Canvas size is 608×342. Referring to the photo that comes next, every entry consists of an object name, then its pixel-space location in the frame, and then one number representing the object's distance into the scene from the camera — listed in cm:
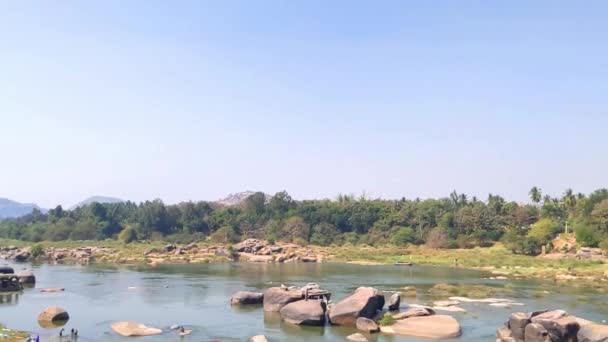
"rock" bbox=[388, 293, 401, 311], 4356
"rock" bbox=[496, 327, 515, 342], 3531
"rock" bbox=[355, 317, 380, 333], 3800
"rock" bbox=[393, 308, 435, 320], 3994
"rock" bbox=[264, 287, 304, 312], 4409
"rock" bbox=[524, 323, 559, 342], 3344
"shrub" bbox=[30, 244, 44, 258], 9806
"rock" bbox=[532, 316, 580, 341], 3378
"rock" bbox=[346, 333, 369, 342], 3541
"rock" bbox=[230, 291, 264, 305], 4850
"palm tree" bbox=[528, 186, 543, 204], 13231
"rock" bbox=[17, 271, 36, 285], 6101
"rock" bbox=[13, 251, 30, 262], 9619
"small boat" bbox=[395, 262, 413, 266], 9062
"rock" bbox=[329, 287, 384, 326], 3988
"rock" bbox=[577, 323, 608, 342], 3195
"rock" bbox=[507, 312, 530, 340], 3481
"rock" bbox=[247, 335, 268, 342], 3428
